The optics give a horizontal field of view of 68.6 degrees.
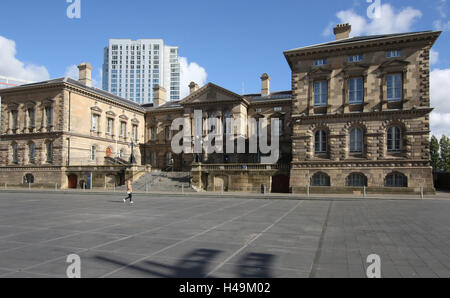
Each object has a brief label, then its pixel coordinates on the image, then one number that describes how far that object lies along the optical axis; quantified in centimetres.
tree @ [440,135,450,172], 6820
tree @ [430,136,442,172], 7225
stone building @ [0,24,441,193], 2870
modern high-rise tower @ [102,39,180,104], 16175
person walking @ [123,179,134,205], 2076
